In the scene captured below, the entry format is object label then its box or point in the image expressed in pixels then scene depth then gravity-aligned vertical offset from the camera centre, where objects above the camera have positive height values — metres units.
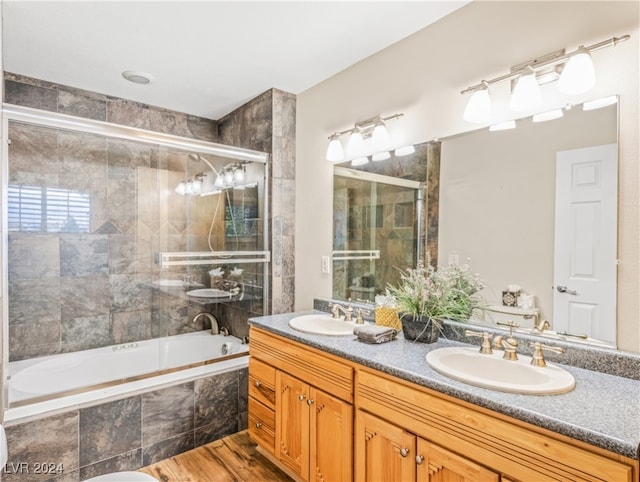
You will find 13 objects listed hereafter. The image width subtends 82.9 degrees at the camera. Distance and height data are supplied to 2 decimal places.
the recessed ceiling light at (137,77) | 2.60 +1.18
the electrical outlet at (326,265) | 2.66 -0.19
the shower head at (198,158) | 2.81 +0.62
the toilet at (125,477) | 1.73 -1.17
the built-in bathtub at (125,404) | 1.94 -1.03
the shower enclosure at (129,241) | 2.66 -0.03
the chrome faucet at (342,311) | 2.29 -0.47
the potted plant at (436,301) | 1.76 -0.30
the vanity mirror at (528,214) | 1.43 +0.12
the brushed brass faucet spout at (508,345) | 1.46 -0.44
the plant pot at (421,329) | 1.76 -0.44
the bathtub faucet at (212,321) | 3.21 -0.74
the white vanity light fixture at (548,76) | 1.40 +0.69
